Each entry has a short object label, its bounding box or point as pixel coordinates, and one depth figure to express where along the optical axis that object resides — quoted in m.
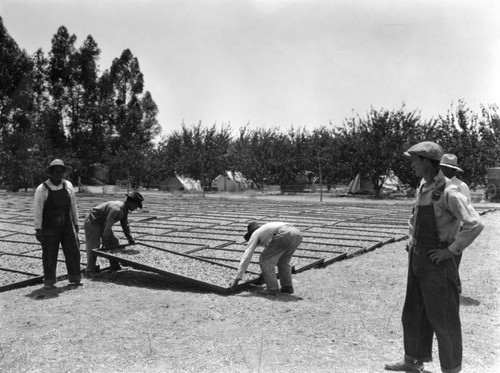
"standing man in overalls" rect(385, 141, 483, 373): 2.66
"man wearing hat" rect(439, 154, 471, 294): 4.60
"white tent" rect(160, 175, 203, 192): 31.36
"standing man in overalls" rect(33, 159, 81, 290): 5.09
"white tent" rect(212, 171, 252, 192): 31.67
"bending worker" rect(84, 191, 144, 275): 5.92
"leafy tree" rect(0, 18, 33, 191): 25.33
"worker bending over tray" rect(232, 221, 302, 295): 4.88
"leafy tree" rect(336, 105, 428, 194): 22.34
